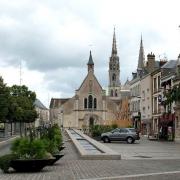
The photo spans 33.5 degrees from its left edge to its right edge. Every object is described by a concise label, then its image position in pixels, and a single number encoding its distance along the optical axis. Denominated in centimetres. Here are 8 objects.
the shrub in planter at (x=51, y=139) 1295
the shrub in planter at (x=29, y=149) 1096
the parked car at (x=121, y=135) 3107
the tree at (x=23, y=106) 3735
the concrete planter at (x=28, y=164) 1090
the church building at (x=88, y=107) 8390
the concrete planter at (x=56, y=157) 1218
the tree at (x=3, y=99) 2924
